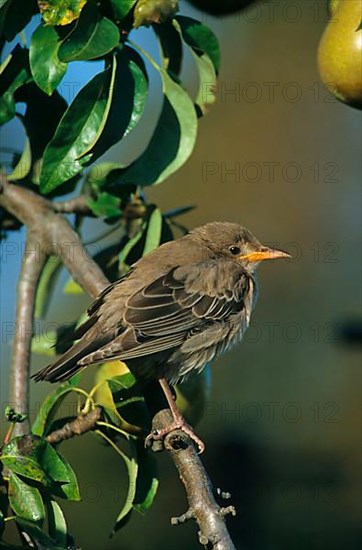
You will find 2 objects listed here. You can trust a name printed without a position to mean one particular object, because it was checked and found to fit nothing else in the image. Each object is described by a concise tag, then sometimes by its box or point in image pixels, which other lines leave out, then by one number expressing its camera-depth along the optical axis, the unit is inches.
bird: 321.1
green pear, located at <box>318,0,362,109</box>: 264.7
